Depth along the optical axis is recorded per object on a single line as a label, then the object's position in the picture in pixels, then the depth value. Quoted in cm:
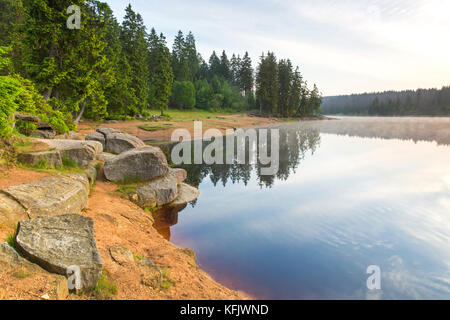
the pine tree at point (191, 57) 8255
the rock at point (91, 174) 1020
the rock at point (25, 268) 377
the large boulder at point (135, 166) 1128
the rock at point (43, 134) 1316
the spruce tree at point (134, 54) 3859
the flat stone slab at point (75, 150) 1065
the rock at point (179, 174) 1281
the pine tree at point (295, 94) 8519
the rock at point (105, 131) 1744
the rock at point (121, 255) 529
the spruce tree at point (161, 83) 4741
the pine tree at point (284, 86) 8419
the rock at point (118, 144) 1588
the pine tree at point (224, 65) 9631
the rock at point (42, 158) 872
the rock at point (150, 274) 478
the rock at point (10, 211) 512
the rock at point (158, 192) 1034
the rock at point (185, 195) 1136
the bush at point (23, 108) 725
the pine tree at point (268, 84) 7700
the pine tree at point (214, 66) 9675
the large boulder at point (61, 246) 411
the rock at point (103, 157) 1312
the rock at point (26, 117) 1163
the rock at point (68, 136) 1486
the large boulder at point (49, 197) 557
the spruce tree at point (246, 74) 8969
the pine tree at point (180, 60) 7531
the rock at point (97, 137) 1635
